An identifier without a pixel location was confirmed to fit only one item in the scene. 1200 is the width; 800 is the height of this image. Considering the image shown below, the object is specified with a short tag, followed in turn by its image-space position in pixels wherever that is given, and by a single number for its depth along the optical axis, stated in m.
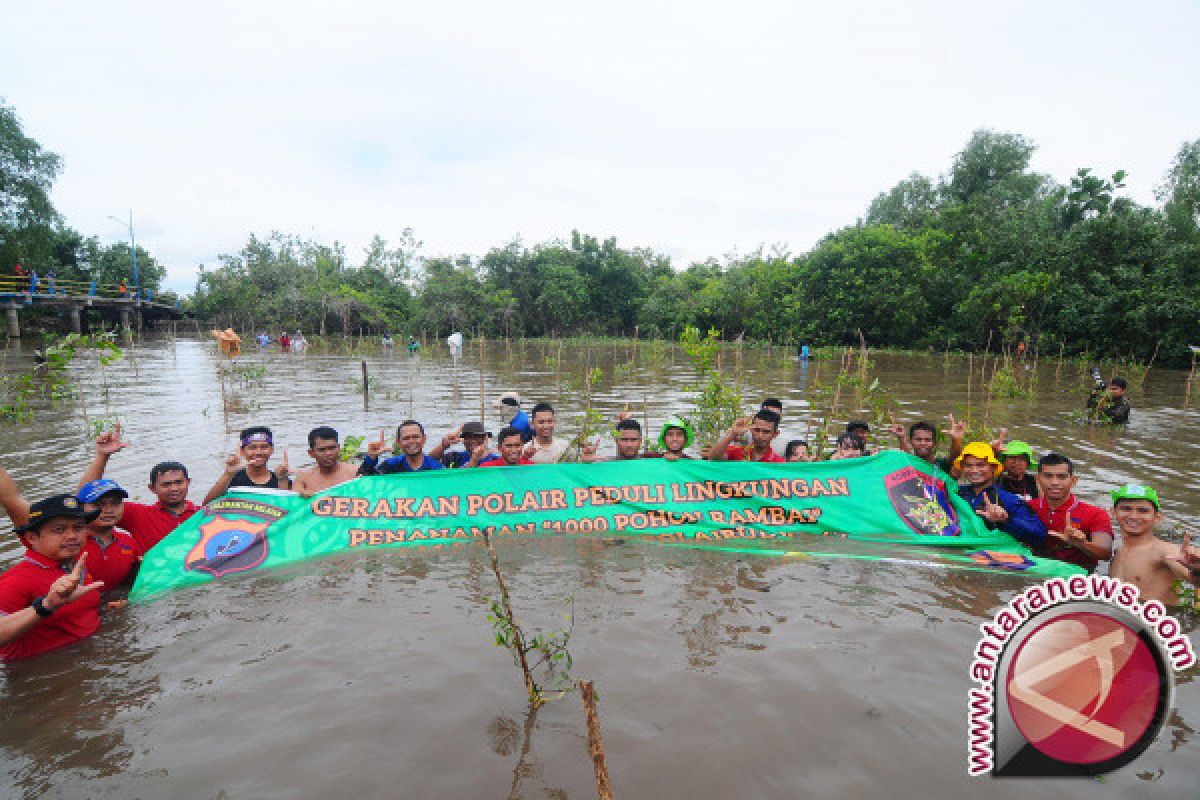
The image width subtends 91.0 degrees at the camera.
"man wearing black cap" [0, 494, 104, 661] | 3.30
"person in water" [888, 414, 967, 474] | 6.27
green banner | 5.21
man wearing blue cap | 4.32
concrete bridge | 28.05
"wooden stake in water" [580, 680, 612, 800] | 1.97
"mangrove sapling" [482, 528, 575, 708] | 3.21
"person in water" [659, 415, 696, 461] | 6.71
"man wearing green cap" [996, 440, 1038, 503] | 5.81
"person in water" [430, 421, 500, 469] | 6.88
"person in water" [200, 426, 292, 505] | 5.48
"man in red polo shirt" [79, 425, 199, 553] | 4.85
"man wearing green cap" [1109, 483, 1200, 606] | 4.18
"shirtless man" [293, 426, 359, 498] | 5.89
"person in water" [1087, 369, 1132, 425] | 11.62
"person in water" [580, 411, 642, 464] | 6.42
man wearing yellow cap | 5.18
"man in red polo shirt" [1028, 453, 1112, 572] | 4.79
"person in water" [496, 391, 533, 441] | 7.45
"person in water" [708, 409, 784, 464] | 6.26
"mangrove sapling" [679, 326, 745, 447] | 8.18
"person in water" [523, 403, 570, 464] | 7.09
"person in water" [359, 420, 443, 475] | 6.18
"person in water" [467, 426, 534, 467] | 6.33
